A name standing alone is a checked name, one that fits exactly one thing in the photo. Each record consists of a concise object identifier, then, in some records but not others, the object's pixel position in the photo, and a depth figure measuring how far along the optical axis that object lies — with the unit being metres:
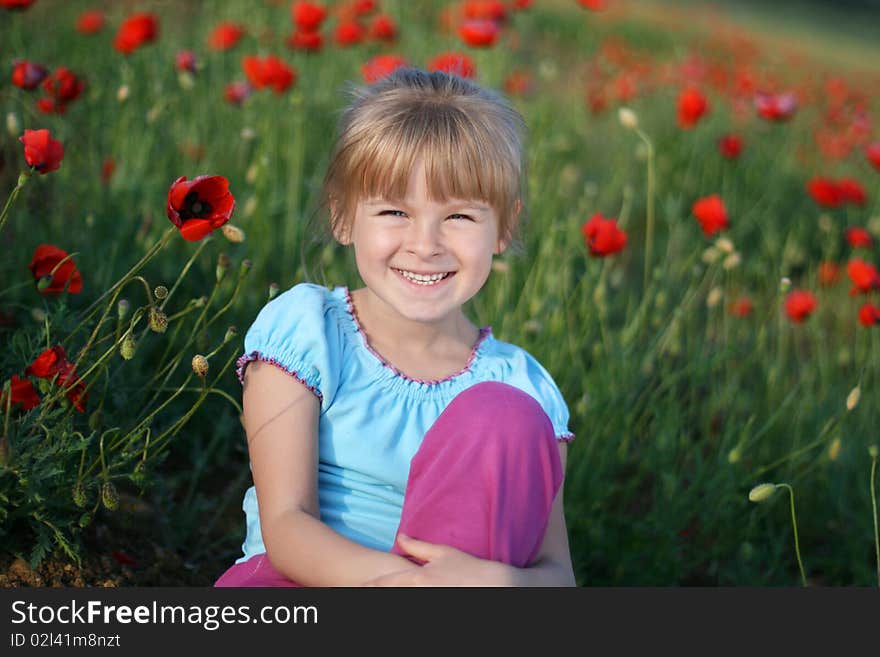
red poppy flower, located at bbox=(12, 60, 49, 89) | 2.33
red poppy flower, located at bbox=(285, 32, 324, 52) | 3.24
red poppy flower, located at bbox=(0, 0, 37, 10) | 2.48
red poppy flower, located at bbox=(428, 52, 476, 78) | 2.14
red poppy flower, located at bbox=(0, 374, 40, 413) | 1.66
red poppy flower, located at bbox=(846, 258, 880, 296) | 2.55
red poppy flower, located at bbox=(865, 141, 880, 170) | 3.48
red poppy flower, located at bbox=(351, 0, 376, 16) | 3.44
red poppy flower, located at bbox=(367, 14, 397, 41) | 3.51
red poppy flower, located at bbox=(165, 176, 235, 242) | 1.66
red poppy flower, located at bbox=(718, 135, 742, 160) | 3.62
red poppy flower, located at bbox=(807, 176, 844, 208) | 3.28
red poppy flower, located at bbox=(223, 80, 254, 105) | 3.12
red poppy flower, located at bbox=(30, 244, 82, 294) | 1.88
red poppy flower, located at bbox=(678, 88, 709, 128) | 3.51
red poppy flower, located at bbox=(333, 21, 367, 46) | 3.36
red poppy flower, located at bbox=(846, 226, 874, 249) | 3.00
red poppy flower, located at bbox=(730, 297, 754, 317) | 3.05
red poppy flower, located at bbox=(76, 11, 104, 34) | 3.32
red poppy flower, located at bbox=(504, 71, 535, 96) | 3.56
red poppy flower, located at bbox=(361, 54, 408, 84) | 2.47
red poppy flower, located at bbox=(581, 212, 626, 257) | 2.39
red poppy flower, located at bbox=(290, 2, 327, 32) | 3.13
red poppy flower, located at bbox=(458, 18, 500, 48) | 3.13
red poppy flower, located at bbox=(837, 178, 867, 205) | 3.44
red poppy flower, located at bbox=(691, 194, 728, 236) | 2.79
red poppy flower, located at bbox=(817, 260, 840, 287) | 3.20
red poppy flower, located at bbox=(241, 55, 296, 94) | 2.99
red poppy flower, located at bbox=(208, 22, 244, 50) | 3.33
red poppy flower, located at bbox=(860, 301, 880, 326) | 2.47
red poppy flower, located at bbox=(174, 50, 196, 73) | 2.82
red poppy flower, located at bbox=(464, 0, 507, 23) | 3.26
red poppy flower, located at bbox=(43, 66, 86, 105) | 2.43
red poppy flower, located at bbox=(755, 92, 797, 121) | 3.57
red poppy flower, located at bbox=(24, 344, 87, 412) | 1.66
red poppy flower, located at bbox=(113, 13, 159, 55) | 2.97
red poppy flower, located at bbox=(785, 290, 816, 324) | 2.71
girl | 1.52
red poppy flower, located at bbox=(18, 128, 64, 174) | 1.74
